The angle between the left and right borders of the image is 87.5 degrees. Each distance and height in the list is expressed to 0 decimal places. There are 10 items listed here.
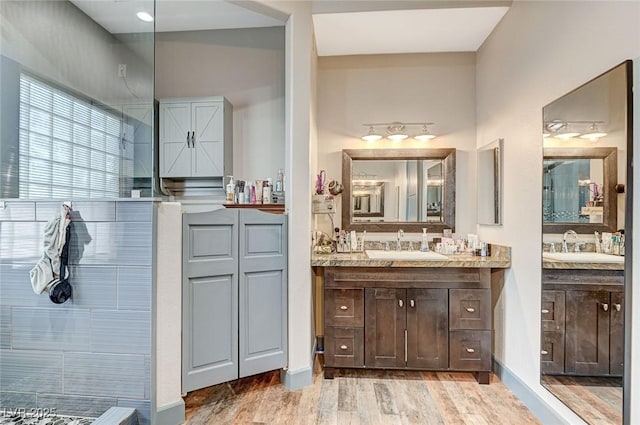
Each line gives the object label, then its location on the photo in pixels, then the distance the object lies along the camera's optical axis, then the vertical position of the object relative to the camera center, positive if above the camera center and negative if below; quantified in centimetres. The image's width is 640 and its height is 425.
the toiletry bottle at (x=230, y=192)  302 +17
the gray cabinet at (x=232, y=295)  216 -59
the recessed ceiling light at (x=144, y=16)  220 +129
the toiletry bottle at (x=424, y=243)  316 -30
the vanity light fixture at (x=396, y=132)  321 +77
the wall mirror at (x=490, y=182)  274 +26
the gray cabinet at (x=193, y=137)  302 +66
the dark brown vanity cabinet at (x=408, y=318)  259 -84
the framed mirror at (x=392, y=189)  327 +22
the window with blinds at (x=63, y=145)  204 +42
